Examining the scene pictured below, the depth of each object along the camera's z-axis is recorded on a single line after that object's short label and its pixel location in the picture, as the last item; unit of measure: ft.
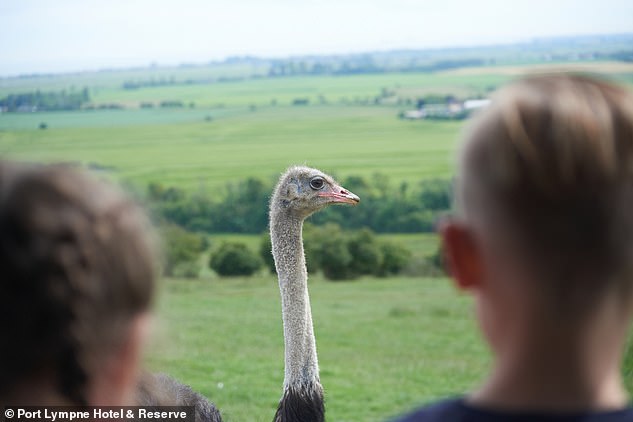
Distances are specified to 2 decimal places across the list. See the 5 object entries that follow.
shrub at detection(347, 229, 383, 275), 76.48
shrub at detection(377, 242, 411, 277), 79.51
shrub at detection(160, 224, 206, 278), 79.61
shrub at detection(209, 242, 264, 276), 78.09
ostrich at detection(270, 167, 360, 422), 18.78
